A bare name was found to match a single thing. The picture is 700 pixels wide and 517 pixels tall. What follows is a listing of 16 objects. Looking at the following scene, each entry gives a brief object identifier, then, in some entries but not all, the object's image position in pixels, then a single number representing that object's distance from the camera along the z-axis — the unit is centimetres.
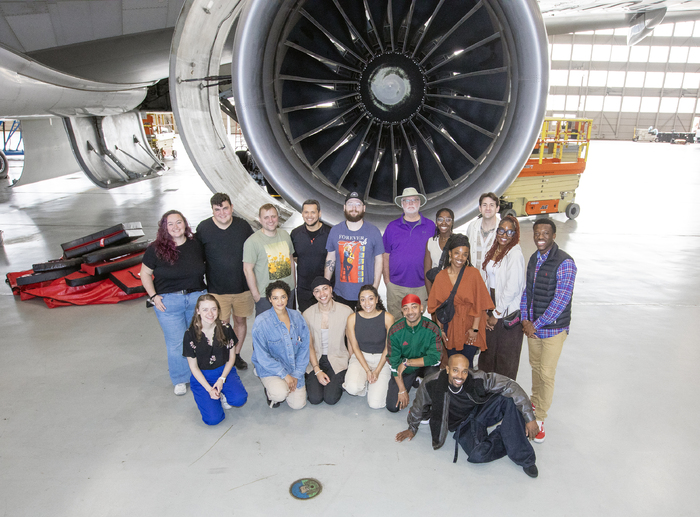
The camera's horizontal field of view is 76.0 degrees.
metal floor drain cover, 216
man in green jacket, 282
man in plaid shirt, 246
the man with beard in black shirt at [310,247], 328
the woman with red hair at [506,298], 273
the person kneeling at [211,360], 269
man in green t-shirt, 310
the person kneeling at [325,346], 293
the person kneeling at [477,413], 236
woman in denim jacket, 284
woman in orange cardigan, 277
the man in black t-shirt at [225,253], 312
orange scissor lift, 752
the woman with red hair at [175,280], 292
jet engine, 312
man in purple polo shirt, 325
